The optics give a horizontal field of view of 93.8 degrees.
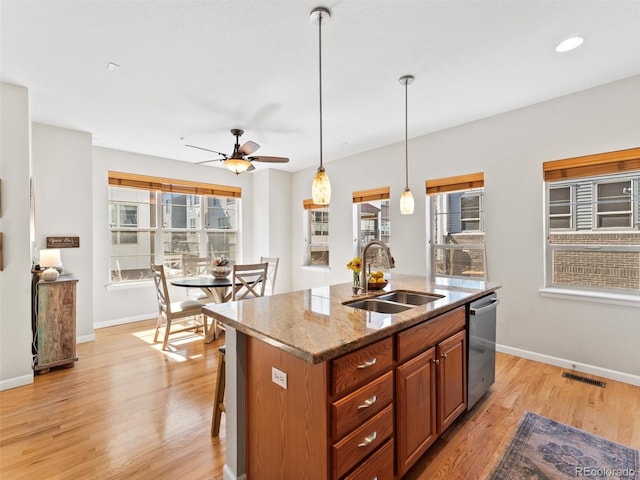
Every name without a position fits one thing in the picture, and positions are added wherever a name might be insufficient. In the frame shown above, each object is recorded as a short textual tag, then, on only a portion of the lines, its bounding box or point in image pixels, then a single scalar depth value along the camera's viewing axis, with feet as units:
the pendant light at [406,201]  9.09
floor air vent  8.82
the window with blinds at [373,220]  15.26
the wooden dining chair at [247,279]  11.97
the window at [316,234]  19.04
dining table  12.07
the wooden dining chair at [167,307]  11.50
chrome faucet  7.19
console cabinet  9.95
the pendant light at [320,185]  6.29
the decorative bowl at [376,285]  7.80
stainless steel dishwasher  7.24
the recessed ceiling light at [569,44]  6.93
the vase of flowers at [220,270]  13.32
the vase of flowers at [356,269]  7.88
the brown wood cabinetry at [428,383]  5.10
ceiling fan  11.10
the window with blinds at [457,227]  12.09
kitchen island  4.02
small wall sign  11.90
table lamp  10.79
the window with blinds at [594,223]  9.07
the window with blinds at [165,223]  15.38
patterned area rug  5.62
